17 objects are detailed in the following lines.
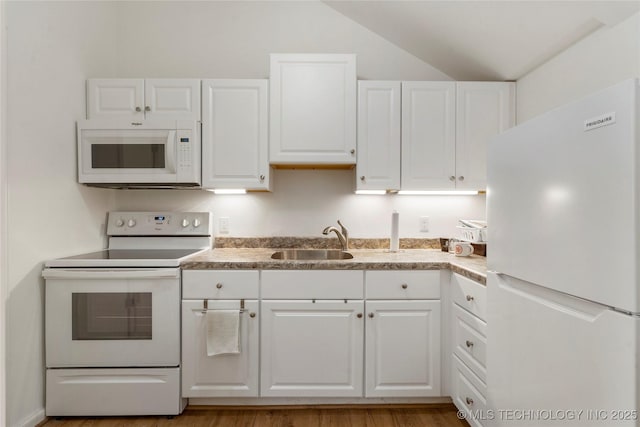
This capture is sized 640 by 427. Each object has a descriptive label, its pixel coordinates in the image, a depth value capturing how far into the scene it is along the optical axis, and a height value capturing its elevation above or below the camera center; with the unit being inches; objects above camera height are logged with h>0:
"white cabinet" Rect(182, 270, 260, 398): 73.6 -27.3
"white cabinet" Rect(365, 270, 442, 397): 74.9 -27.0
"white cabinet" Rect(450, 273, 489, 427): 61.3 -26.9
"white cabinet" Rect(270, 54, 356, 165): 85.0 +26.1
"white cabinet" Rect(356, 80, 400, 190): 86.3 +20.5
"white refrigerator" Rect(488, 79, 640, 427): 31.2 -5.7
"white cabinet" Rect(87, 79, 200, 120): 85.7 +28.9
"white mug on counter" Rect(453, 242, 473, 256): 82.1 -9.0
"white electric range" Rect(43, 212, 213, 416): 71.0 -26.7
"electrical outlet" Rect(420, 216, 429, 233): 99.5 -3.6
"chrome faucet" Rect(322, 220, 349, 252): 91.2 -6.2
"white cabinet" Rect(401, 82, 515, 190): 86.9 +21.7
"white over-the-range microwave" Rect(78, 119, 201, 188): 82.4 +14.3
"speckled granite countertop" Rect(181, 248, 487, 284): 73.8 -11.4
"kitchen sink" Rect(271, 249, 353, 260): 95.3 -12.2
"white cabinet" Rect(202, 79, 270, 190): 85.7 +19.9
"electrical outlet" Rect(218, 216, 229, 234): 98.6 -4.5
